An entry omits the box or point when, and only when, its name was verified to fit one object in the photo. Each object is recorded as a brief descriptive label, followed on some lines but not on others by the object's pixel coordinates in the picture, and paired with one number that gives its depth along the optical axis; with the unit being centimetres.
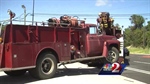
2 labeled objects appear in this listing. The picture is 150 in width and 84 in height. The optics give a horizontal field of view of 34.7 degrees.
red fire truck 816
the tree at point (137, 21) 11219
